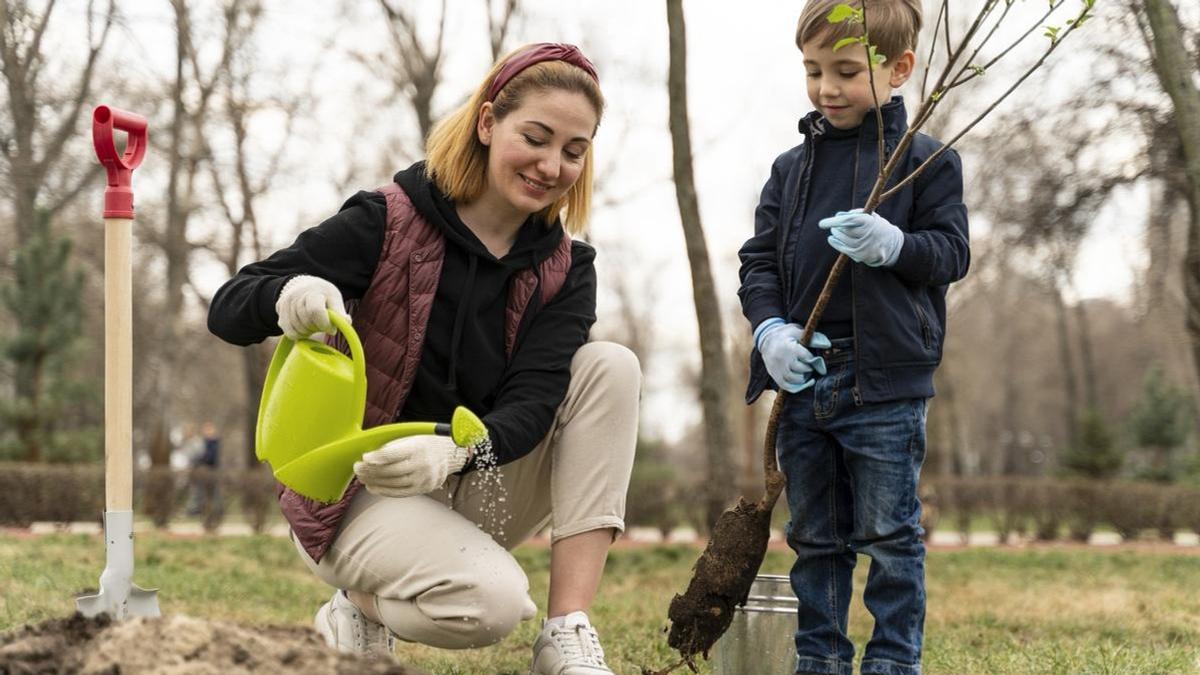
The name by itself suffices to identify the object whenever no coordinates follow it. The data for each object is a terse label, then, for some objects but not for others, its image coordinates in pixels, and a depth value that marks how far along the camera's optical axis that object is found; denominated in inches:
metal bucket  111.4
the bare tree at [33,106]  493.4
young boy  105.3
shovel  96.4
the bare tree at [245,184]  636.7
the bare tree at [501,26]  477.4
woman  98.0
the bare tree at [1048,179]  415.5
